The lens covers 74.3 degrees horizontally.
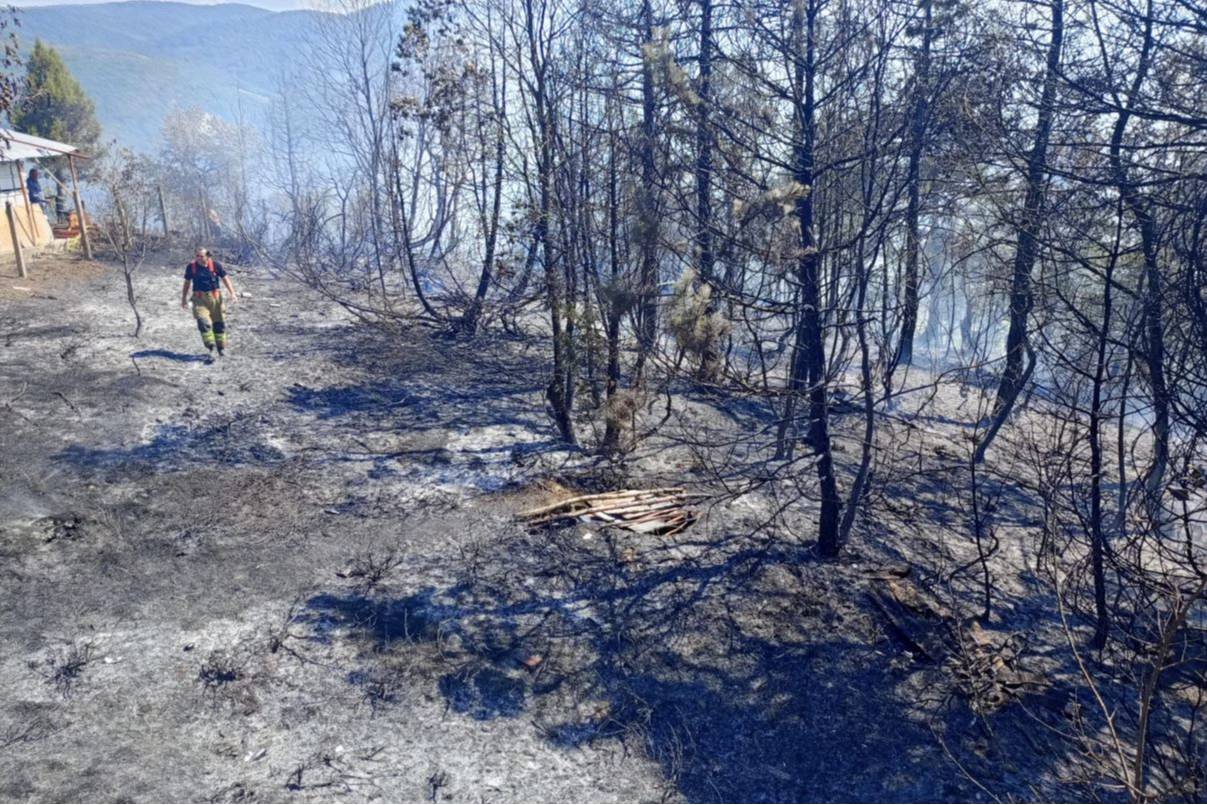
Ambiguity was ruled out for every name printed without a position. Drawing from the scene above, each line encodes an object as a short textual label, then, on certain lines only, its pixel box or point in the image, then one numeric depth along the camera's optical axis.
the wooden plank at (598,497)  8.49
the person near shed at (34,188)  19.85
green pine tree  25.81
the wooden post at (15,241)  16.62
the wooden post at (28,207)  19.17
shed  18.69
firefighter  12.04
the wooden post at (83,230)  19.70
